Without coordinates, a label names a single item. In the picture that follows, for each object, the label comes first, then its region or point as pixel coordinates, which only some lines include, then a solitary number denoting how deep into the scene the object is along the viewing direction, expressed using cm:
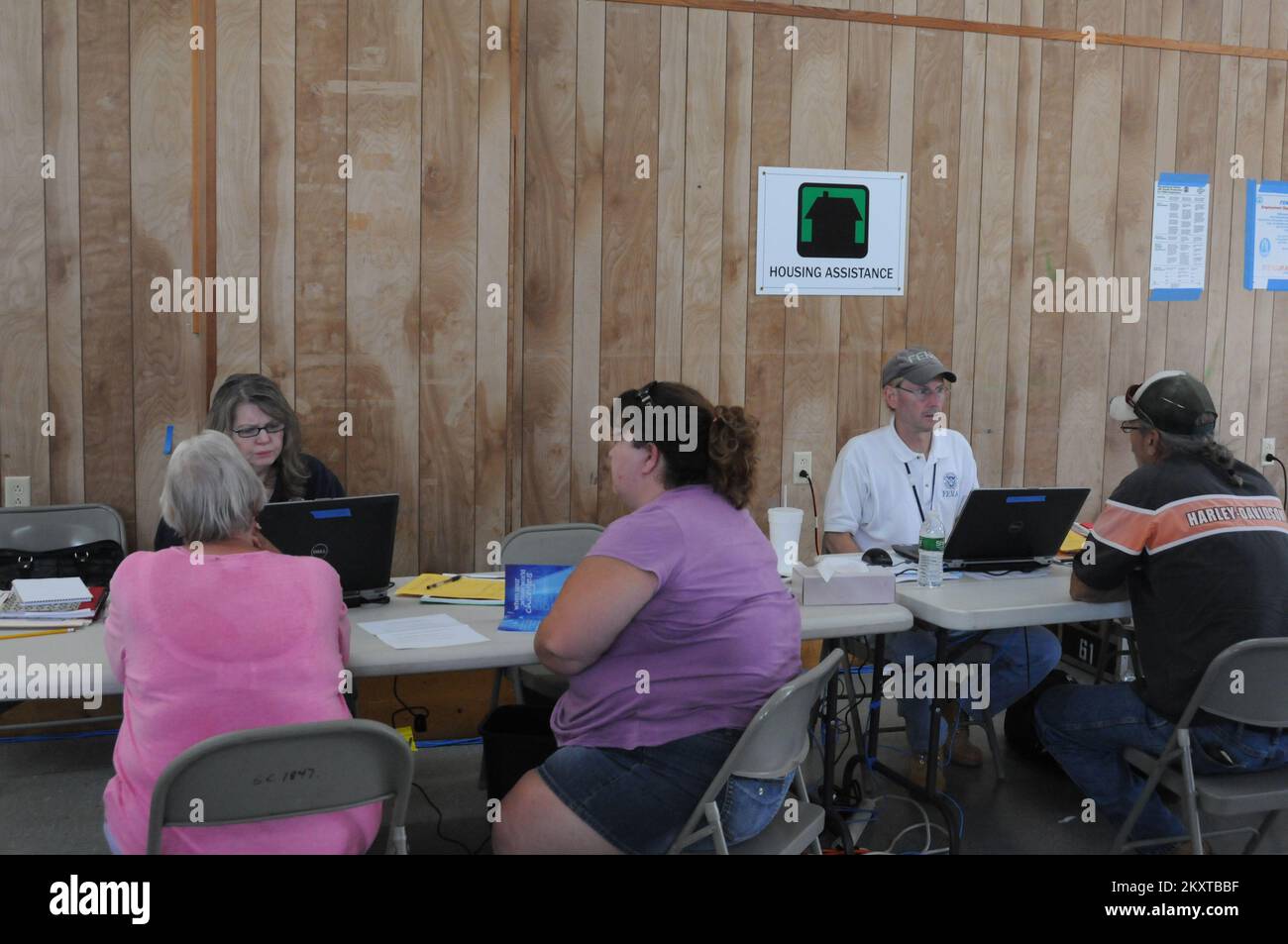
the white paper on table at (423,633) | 283
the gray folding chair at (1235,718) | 277
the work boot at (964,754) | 420
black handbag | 336
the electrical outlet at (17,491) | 400
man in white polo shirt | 393
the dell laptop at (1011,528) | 349
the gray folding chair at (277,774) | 202
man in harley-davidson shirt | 290
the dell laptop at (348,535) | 288
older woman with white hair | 216
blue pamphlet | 302
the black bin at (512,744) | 281
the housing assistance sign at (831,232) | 480
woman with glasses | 362
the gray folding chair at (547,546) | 395
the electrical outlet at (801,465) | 495
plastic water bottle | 339
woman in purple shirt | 243
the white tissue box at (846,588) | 320
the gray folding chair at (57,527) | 389
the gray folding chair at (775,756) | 238
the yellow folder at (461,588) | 330
